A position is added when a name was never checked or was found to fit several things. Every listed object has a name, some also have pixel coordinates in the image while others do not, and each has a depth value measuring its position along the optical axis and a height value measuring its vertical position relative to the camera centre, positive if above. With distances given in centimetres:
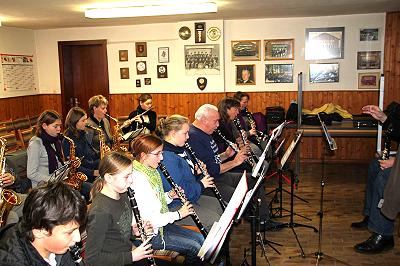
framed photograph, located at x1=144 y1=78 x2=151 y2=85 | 815 +4
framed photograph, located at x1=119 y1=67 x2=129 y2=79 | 822 +22
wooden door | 841 +25
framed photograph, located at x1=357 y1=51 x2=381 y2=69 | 735 +35
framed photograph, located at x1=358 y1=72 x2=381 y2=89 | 738 -1
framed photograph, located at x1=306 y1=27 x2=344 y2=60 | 746 +67
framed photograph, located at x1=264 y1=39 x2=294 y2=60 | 761 +59
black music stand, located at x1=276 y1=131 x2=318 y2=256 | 392 -147
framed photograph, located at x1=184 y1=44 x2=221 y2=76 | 776 +43
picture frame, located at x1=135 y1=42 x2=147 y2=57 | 807 +66
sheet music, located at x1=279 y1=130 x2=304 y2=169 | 392 -69
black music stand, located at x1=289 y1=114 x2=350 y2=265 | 375 -160
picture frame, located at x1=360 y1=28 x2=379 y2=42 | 729 +79
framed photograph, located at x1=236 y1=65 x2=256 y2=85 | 777 +14
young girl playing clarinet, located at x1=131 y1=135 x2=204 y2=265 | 280 -83
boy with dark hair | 169 -60
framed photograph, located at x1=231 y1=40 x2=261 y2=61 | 770 +58
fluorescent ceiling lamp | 581 +104
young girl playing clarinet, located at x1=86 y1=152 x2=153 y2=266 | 226 -77
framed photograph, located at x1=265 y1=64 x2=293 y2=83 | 764 +15
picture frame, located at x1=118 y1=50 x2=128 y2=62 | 817 +55
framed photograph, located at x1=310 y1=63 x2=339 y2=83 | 753 +14
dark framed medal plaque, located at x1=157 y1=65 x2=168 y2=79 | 804 +22
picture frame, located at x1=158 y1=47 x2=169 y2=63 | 799 +55
